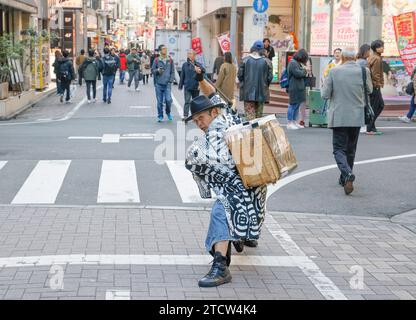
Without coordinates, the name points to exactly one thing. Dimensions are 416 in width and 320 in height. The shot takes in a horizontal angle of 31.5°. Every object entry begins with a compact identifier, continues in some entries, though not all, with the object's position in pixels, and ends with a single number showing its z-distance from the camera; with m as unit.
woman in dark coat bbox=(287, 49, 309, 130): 15.99
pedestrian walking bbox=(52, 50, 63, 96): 25.26
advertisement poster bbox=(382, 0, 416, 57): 22.55
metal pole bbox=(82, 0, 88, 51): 47.53
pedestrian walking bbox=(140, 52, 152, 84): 39.55
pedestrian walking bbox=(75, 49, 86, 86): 30.63
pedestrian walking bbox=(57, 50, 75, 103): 24.52
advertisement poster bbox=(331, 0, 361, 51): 23.12
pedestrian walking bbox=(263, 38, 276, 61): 23.67
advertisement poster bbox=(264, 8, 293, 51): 33.34
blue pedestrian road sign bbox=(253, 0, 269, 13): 22.02
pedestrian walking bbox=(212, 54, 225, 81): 28.35
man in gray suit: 9.38
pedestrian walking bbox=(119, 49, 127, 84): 38.90
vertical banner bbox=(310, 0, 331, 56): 24.53
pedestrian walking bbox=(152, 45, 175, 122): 17.97
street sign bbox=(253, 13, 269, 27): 22.03
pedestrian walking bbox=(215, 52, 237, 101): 17.00
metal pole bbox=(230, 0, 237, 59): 23.78
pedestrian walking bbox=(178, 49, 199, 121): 17.75
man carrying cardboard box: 5.79
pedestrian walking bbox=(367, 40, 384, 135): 14.93
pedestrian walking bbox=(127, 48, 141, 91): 32.84
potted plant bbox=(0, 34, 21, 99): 21.09
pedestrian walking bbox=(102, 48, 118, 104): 23.83
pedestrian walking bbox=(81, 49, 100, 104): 24.20
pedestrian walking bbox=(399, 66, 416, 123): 16.61
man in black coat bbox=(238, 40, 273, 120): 15.41
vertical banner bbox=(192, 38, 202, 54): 31.75
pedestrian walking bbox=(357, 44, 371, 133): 12.00
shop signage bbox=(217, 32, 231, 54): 25.12
